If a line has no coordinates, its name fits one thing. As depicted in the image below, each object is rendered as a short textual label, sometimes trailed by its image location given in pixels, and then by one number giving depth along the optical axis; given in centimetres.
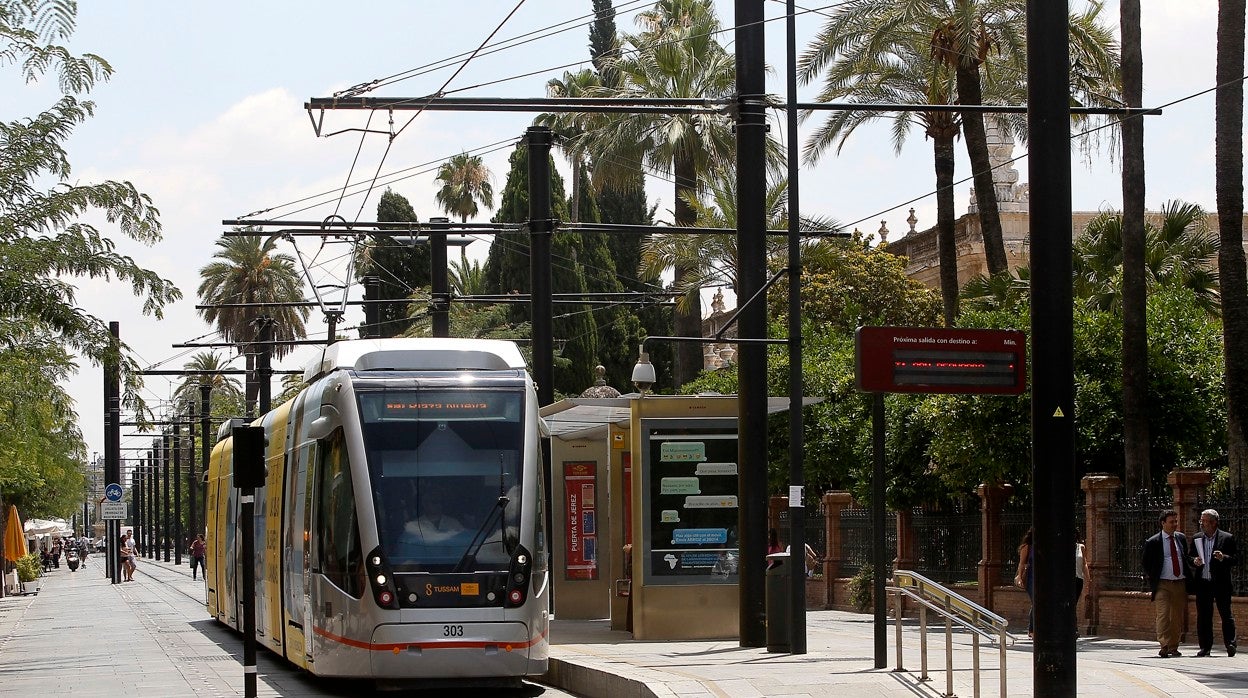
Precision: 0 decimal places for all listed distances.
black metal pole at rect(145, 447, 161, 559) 9799
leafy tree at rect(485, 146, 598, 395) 6488
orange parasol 5419
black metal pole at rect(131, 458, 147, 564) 12206
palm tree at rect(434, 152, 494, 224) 7838
